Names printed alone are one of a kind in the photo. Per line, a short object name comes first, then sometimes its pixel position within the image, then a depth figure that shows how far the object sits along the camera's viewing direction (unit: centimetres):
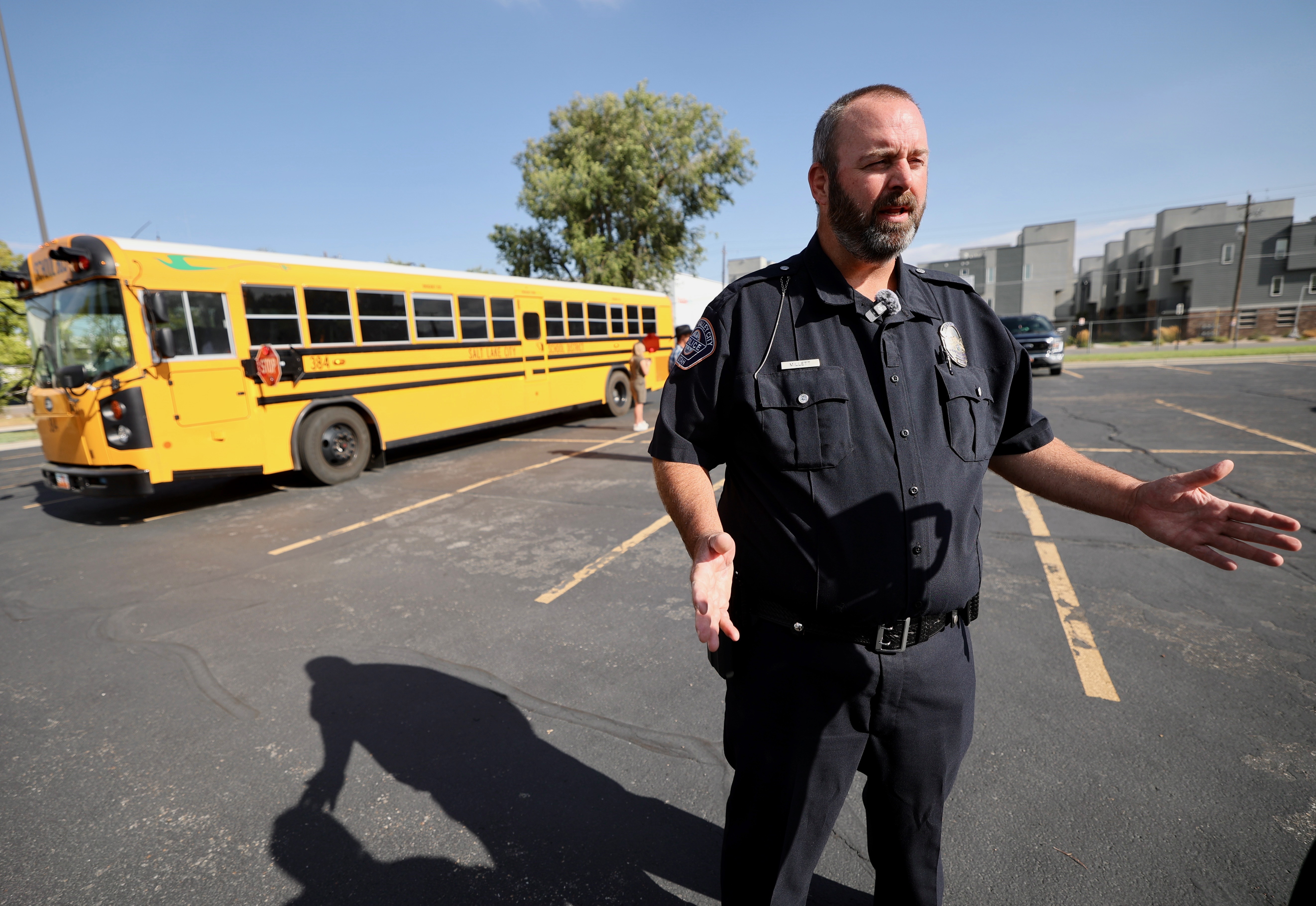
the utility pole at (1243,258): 4022
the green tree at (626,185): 2730
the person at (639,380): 1124
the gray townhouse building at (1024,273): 5803
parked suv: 1816
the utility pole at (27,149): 1345
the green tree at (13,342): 1499
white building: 3253
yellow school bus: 628
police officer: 150
